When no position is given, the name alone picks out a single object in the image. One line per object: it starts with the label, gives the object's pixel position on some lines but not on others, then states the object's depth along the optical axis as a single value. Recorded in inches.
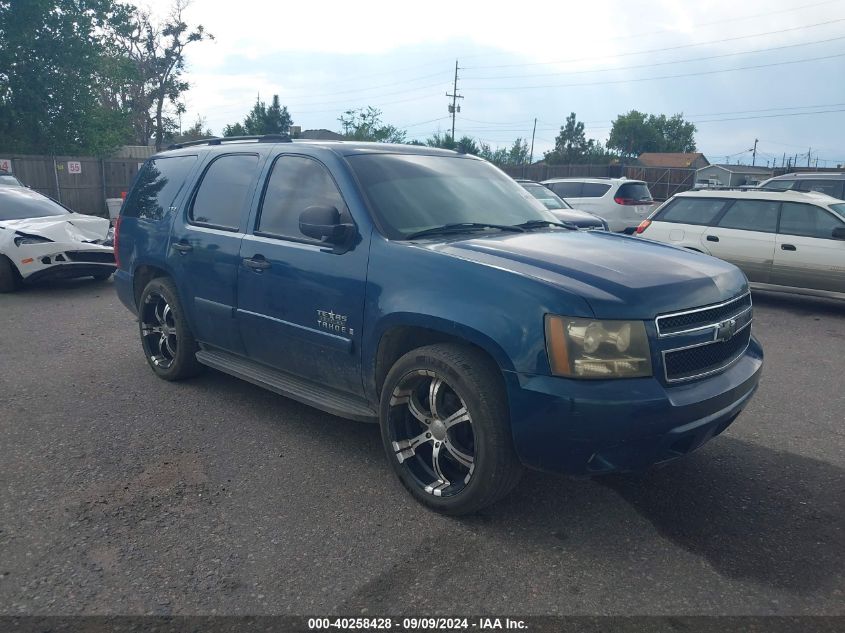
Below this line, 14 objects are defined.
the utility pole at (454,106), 2513.5
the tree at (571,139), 4205.2
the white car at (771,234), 333.1
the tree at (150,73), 1731.1
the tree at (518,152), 4249.5
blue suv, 112.2
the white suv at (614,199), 612.7
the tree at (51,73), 1108.5
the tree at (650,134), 4298.7
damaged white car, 361.4
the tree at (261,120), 2363.4
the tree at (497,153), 3016.7
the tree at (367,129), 2151.8
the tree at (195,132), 2617.9
